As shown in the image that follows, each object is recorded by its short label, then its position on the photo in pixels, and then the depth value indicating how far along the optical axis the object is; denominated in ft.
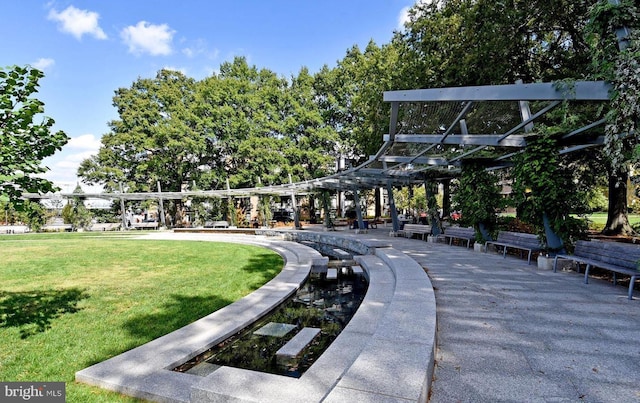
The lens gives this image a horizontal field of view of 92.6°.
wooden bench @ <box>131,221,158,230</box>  102.68
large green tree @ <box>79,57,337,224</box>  97.40
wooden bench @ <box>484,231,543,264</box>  25.12
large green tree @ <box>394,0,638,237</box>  34.06
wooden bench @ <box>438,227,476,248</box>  35.13
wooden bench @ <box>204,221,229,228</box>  86.76
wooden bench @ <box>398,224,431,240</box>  44.53
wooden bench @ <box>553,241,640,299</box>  16.69
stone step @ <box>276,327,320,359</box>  12.17
